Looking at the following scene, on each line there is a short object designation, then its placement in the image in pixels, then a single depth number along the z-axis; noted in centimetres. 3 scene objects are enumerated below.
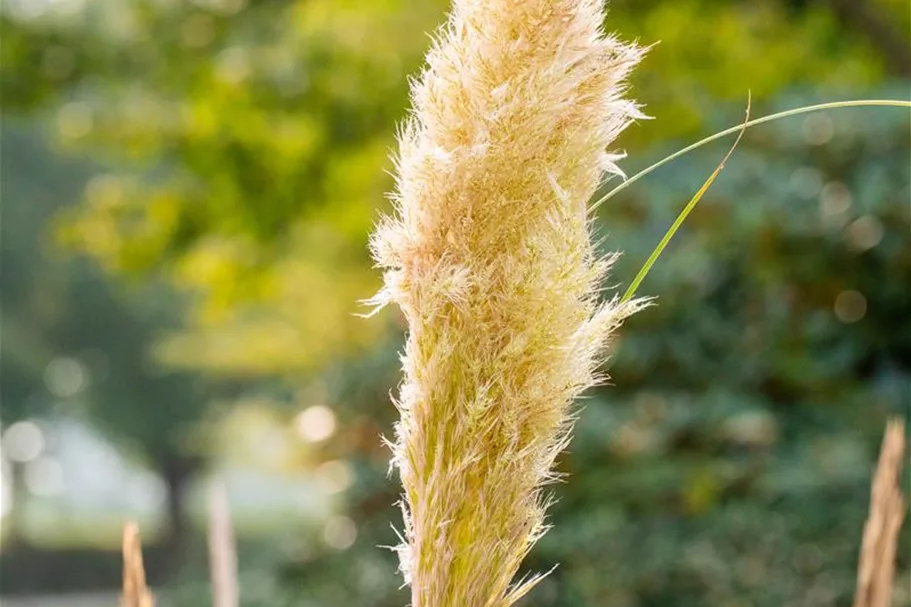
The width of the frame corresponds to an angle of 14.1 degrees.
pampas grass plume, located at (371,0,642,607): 160
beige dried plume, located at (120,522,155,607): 176
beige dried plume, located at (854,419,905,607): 191
